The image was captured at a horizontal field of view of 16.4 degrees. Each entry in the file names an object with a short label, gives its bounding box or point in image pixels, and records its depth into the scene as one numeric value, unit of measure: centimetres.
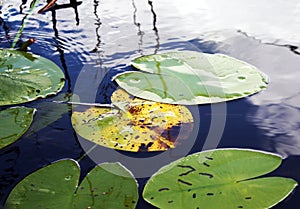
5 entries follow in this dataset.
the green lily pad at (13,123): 135
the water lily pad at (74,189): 124
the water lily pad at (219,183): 124
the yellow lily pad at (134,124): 133
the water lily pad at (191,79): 142
